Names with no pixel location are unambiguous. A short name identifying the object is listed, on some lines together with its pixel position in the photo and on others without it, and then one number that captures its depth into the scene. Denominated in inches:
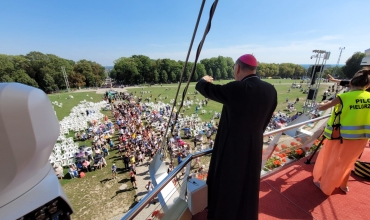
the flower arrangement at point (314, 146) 153.5
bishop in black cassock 51.9
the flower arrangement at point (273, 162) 130.4
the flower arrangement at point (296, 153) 144.9
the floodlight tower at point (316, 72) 390.3
